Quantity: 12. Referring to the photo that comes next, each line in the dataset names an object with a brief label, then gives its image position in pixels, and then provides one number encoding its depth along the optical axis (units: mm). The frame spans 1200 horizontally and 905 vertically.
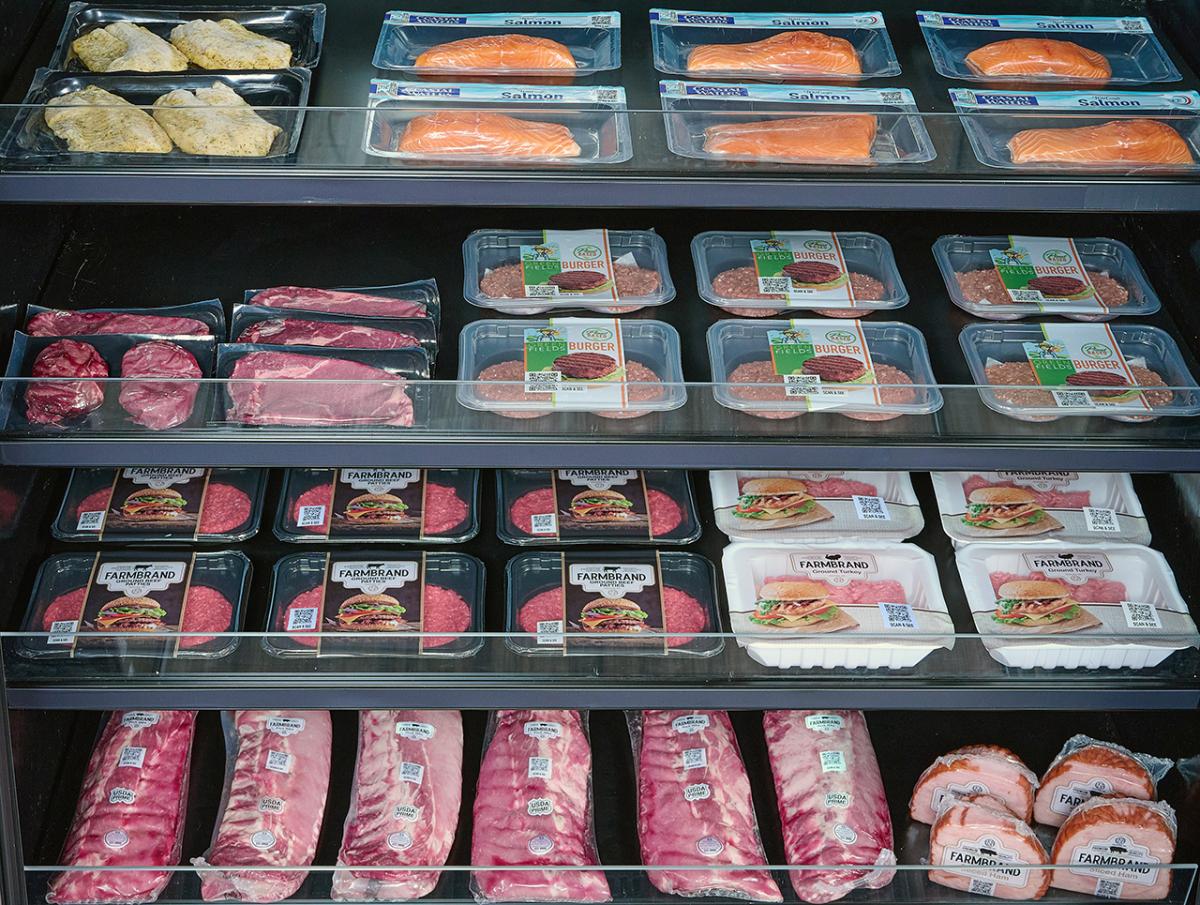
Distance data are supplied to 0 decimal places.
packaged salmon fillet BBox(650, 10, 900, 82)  2211
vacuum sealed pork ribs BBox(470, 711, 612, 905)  2314
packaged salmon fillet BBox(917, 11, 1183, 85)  2229
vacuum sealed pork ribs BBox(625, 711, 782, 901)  2334
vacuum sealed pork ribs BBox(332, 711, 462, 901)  2311
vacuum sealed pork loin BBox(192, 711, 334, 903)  2295
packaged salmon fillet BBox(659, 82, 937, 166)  2002
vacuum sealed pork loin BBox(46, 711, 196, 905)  2281
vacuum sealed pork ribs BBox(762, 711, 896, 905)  2354
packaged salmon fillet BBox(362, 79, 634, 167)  1979
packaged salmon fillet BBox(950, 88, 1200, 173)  1991
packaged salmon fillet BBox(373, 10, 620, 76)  2191
